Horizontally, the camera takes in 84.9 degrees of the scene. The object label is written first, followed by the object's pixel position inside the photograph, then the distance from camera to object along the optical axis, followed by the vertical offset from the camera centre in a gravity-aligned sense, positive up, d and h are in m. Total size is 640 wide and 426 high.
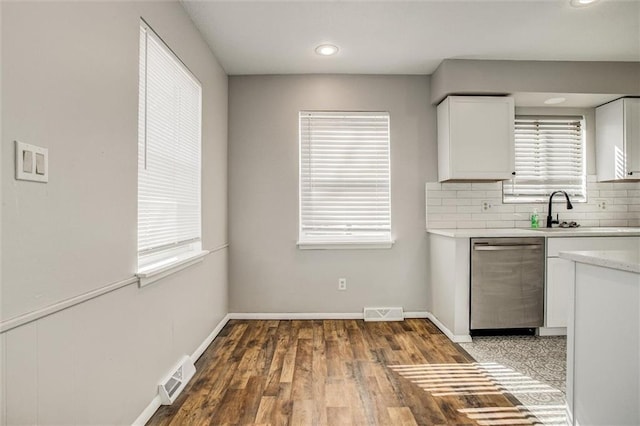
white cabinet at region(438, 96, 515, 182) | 3.30 +0.73
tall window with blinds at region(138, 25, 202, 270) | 1.93 +0.36
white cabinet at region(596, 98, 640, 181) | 3.42 +0.74
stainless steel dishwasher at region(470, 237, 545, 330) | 3.01 -0.61
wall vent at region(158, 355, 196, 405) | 2.00 -1.03
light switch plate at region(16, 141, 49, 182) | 1.06 +0.16
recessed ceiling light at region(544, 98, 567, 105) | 3.48 +1.13
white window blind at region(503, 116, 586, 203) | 3.76 +0.59
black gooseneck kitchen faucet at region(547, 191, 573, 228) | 3.64 -0.01
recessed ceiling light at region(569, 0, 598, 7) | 2.38 +1.44
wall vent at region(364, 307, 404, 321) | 3.57 -1.04
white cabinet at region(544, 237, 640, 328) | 3.04 -0.54
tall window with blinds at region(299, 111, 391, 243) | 3.65 +0.36
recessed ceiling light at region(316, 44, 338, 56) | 3.00 +1.42
